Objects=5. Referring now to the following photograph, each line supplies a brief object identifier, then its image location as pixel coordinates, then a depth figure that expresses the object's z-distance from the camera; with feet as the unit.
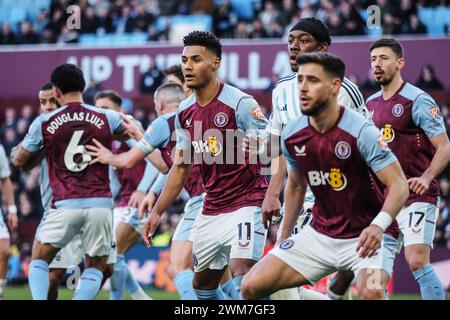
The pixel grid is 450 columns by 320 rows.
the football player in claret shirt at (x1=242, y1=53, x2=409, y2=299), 46.09
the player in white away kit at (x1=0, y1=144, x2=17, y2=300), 68.38
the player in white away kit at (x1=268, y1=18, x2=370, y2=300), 52.49
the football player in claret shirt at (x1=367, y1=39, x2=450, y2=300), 62.13
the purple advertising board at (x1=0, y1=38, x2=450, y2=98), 116.26
